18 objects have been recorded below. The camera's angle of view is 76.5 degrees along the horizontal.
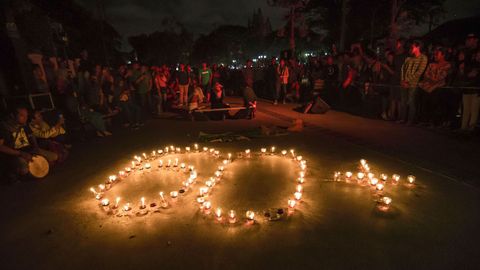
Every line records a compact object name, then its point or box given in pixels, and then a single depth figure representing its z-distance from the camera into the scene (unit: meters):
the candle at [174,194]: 4.47
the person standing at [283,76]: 14.02
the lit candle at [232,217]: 3.83
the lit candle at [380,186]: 4.43
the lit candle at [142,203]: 4.26
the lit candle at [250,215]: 3.82
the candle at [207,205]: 4.13
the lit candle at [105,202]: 4.33
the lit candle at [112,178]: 5.24
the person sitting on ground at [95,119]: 8.91
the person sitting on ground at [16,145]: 5.27
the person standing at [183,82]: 12.59
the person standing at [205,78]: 13.74
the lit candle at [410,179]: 4.70
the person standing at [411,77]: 8.21
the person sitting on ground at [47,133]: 6.17
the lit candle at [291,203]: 4.07
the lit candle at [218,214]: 3.91
